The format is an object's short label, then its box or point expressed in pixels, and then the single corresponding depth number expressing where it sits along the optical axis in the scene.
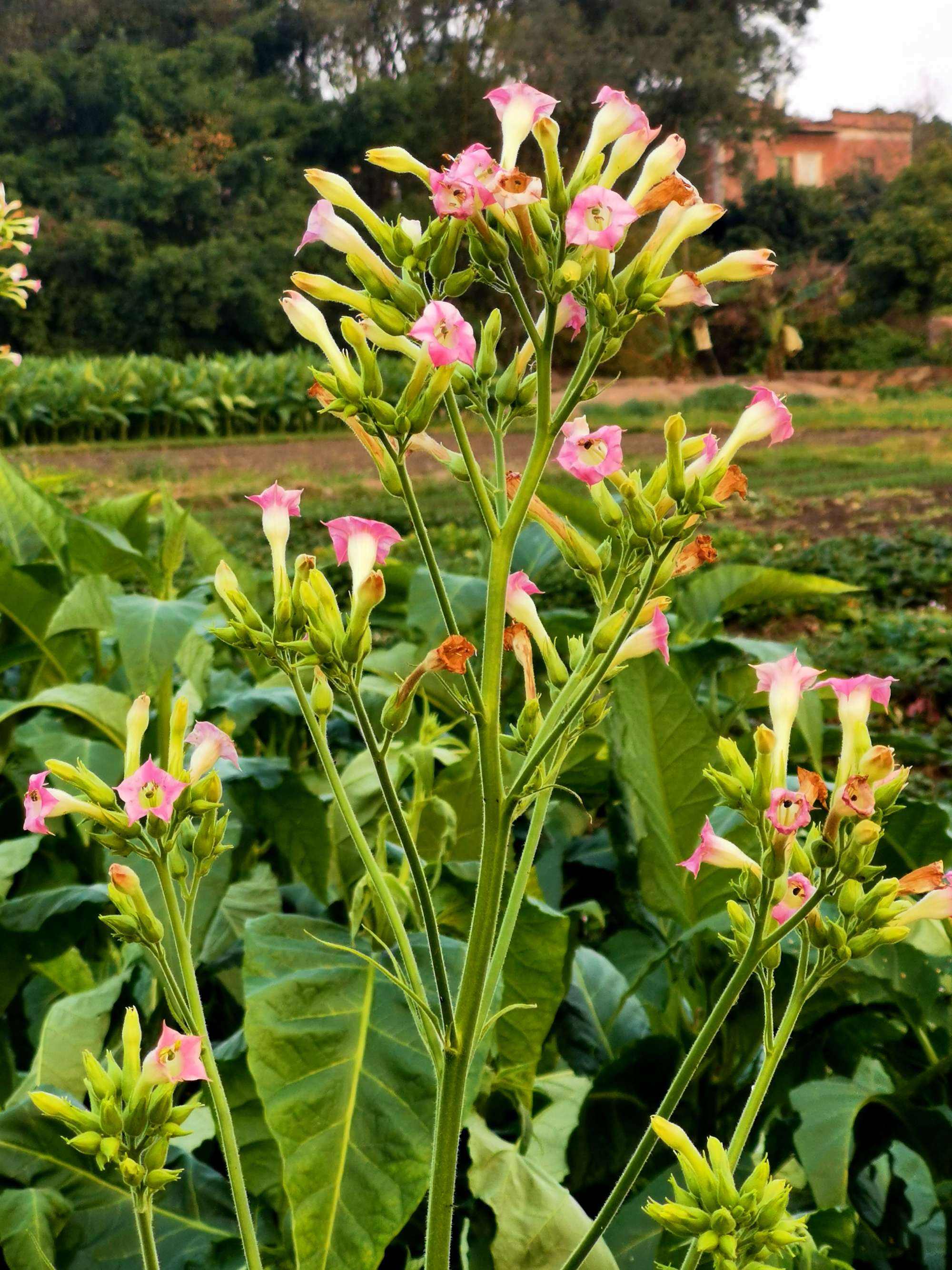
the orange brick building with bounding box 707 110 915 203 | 22.45
